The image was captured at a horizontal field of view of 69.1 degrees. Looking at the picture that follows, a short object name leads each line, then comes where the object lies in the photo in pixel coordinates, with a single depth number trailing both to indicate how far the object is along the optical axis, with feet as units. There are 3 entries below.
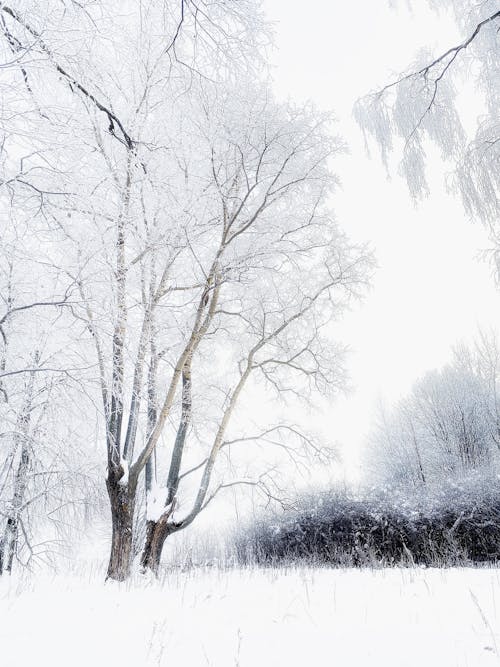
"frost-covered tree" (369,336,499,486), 64.54
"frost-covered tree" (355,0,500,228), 13.65
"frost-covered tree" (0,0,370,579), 8.08
